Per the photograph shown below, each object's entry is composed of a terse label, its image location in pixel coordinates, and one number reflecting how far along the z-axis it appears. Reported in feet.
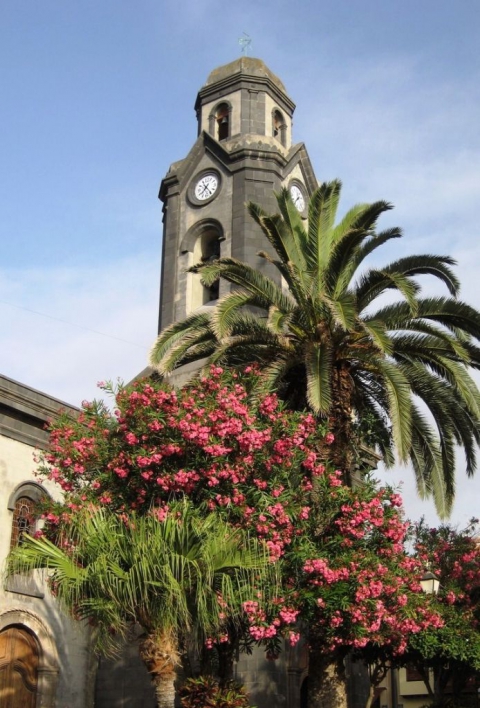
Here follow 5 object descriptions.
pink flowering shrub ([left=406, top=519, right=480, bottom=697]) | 66.33
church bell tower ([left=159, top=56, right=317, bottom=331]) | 89.86
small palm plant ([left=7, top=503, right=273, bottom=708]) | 43.34
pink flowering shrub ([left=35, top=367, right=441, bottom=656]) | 50.39
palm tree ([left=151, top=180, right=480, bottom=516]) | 56.49
